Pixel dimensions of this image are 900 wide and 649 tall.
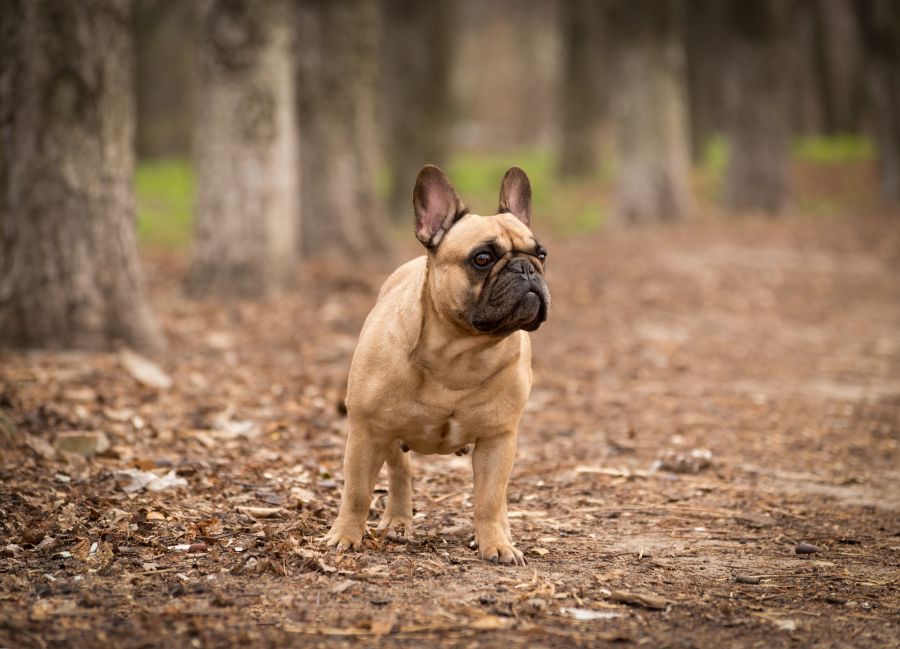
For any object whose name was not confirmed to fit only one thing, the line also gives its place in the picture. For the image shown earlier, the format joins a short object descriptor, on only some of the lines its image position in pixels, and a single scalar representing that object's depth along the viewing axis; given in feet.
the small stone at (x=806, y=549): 17.72
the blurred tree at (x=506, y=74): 151.43
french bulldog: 16.14
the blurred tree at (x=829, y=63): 111.04
